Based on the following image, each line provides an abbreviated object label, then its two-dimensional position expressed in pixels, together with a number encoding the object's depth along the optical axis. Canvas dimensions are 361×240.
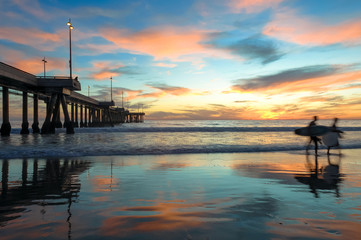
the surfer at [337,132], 13.87
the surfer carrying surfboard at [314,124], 14.08
